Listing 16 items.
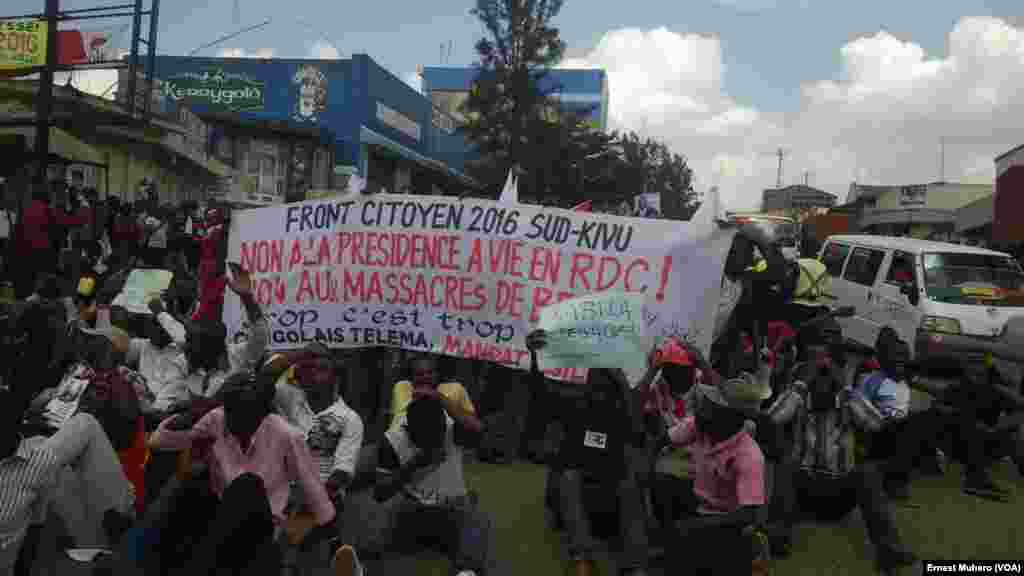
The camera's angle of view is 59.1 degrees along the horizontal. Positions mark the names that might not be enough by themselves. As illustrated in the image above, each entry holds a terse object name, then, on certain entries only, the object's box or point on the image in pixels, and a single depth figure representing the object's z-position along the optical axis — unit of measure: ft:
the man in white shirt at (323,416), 15.97
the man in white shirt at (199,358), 17.72
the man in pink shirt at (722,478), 14.28
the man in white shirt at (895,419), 20.72
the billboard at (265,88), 90.33
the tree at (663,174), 164.62
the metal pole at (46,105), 39.86
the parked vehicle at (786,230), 73.19
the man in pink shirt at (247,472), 12.59
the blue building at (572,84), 226.99
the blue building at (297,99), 88.63
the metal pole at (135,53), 53.88
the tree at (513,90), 93.35
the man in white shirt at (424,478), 16.96
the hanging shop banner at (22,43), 51.55
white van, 34.19
